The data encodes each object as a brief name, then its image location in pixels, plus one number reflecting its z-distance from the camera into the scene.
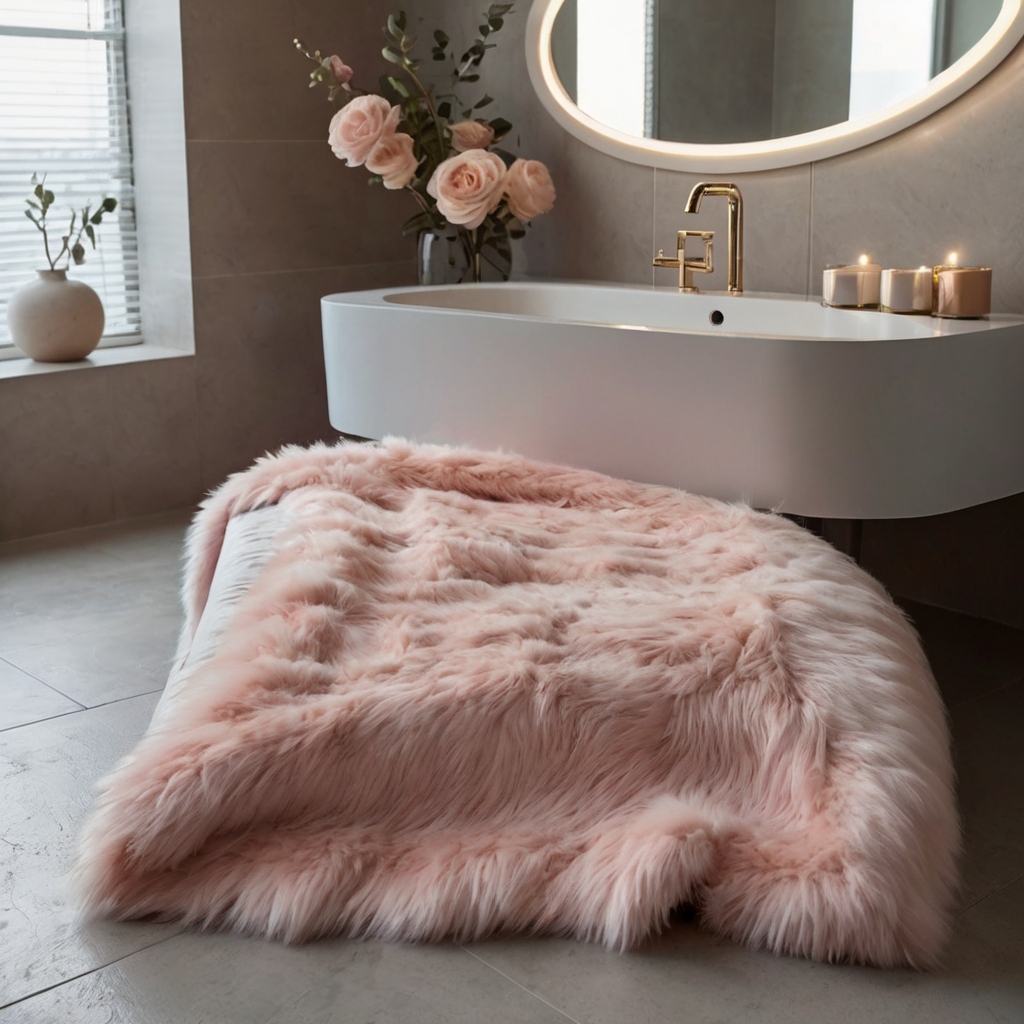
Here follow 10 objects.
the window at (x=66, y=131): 3.46
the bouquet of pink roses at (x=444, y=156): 3.24
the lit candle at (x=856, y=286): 2.60
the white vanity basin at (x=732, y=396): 2.15
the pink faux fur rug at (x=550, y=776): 1.40
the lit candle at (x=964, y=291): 2.36
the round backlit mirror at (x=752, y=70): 2.59
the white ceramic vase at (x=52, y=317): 3.36
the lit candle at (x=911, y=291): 2.47
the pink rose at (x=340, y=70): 3.37
